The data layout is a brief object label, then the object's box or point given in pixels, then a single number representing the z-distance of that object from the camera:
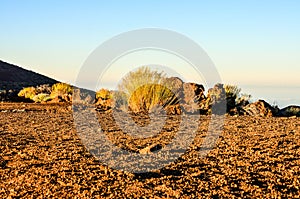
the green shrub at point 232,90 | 17.34
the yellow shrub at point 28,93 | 24.15
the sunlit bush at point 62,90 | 22.15
